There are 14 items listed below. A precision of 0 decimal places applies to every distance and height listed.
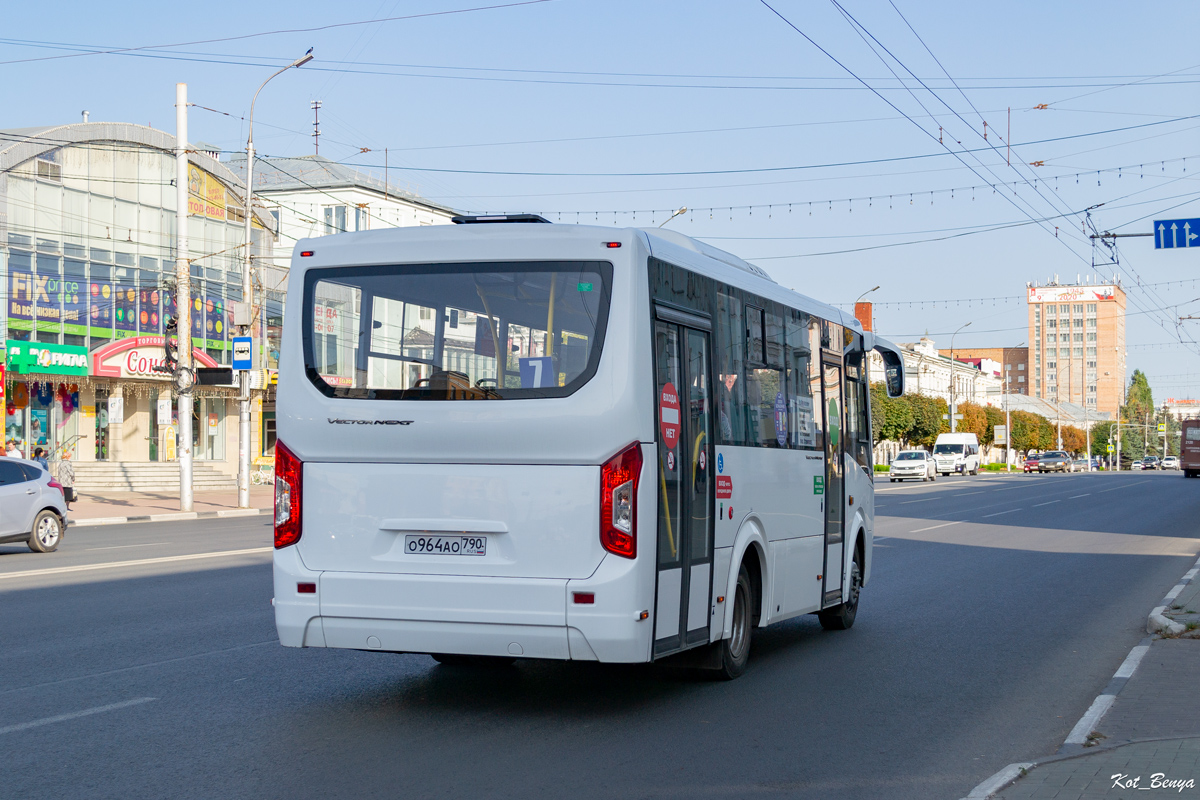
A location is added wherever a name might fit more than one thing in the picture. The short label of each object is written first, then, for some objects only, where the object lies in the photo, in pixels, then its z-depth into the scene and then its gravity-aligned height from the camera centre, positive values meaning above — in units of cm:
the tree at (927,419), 8875 +81
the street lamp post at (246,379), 3128 +132
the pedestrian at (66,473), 3303 -109
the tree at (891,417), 8294 +91
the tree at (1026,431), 12244 -13
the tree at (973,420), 10538 +85
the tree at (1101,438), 16738 -116
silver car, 1805 -111
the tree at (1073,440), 15275 -130
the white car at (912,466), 6178 -182
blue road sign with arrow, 2348 +373
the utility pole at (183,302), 2889 +306
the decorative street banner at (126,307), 4256 +436
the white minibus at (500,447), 668 -9
